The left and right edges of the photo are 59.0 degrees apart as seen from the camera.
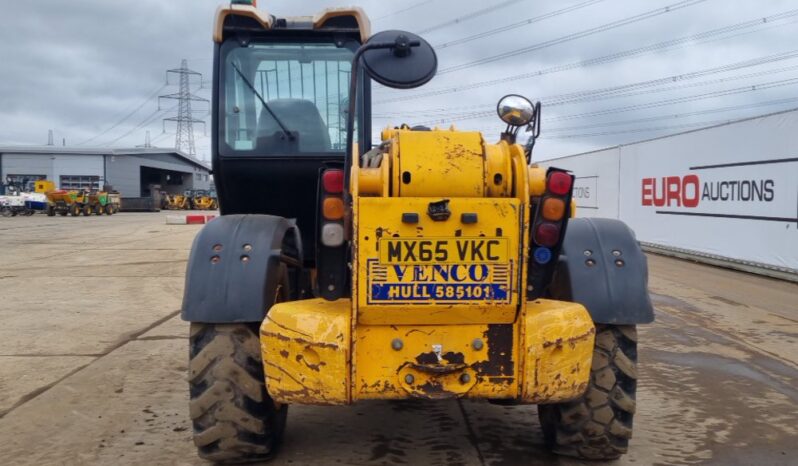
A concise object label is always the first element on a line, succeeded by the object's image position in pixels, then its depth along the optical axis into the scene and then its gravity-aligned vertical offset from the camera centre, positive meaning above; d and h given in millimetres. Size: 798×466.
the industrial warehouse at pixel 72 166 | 60812 +3047
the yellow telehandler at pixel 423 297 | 3186 -467
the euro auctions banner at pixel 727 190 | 12789 +271
